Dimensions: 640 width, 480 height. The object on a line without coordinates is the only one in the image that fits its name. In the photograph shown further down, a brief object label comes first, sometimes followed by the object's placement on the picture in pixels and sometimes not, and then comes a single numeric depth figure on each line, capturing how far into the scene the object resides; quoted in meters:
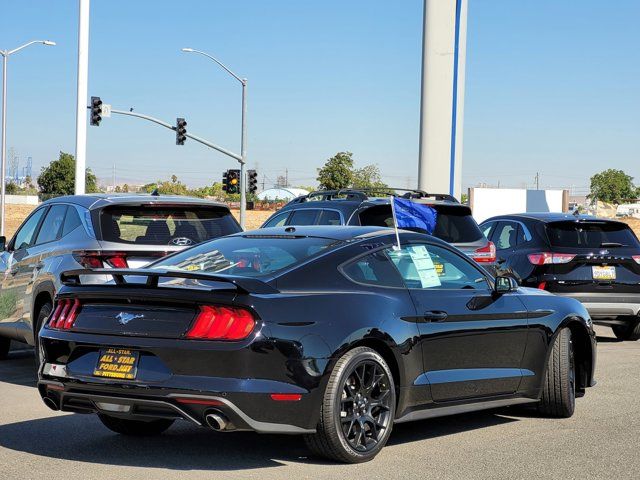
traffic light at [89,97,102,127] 40.97
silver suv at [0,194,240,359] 10.11
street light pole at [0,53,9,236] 52.86
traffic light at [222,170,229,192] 48.44
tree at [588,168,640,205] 153.88
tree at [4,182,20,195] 137.96
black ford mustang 6.21
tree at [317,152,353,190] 107.88
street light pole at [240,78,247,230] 48.06
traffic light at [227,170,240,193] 48.62
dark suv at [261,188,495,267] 13.19
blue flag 13.05
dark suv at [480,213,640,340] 14.06
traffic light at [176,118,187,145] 46.12
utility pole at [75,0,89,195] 21.45
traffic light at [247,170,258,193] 49.59
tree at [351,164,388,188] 127.17
